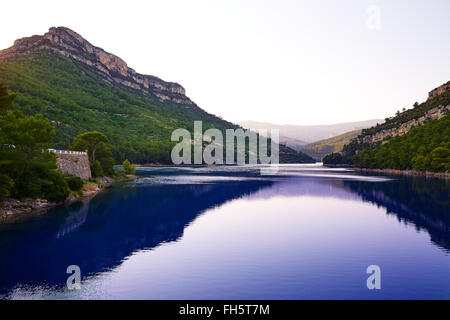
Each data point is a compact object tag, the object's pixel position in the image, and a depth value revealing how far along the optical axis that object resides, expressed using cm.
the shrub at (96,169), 8575
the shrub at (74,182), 6058
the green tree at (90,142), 8938
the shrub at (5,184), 3919
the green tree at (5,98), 4366
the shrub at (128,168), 11625
